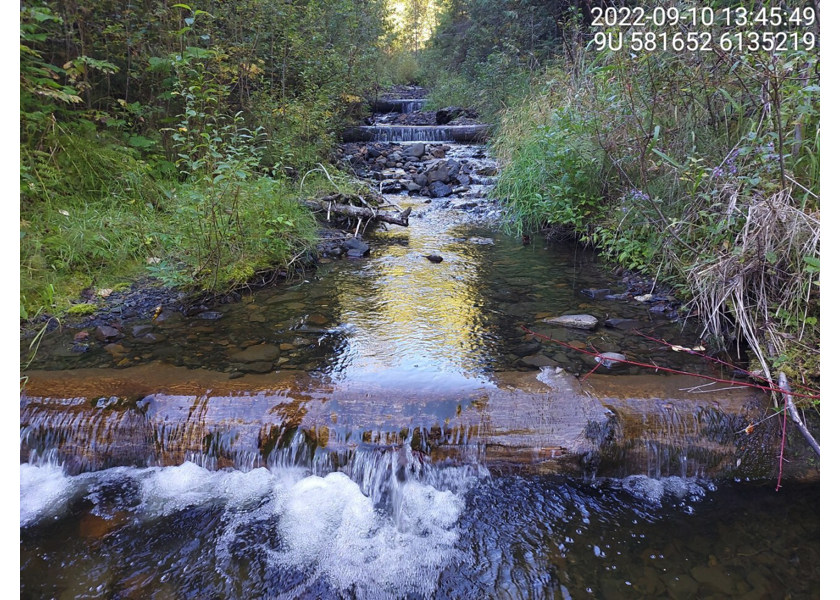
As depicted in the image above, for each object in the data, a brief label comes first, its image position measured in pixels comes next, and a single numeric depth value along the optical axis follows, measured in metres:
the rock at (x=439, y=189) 8.29
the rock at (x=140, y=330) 3.40
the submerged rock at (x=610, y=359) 2.93
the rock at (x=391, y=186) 8.70
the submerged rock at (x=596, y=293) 4.02
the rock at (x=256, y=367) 2.93
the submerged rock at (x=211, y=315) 3.66
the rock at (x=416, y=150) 10.44
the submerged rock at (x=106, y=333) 3.33
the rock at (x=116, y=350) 3.14
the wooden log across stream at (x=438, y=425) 2.30
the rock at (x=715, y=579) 1.75
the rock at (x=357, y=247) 5.29
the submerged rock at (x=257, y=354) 3.07
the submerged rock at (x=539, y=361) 2.94
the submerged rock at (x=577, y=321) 3.44
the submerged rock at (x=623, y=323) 3.40
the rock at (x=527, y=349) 3.12
